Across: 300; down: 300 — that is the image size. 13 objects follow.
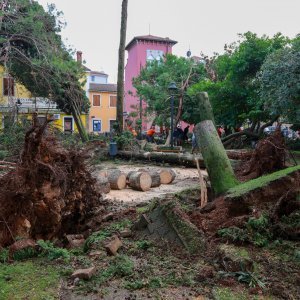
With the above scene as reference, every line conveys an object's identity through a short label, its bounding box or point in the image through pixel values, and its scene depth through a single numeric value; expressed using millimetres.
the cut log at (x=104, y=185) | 8148
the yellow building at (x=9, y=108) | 13031
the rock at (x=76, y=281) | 3275
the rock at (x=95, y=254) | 4000
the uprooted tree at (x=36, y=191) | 4566
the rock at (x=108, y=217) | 5707
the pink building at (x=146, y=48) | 41875
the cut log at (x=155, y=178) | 9328
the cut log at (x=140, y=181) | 8781
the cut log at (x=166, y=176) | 9906
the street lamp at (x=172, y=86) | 17138
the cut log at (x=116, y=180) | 8914
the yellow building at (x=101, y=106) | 43000
